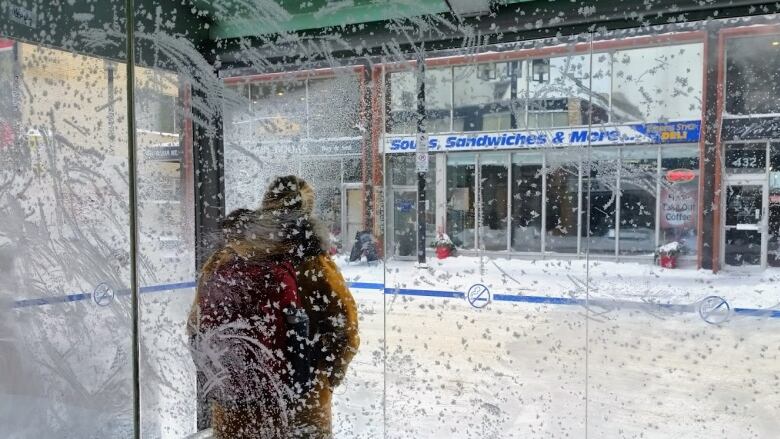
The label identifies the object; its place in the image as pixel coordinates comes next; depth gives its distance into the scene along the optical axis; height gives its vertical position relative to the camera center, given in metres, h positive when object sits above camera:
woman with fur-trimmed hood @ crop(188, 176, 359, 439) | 2.02 -0.32
